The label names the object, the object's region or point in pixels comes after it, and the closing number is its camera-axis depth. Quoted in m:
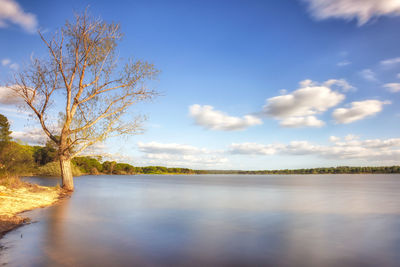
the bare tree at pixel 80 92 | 16.98
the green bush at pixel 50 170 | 48.78
